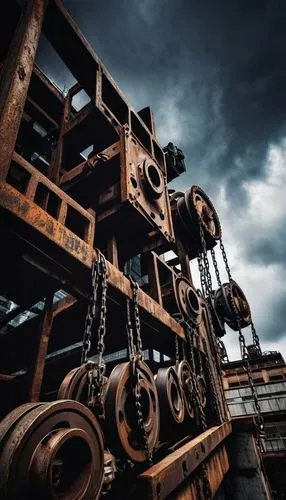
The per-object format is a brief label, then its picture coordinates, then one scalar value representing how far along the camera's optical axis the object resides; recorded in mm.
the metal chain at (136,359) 2199
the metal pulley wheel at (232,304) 7504
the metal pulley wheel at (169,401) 3152
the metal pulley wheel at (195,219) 6508
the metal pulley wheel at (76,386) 2021
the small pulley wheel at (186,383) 3673
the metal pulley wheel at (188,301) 4660
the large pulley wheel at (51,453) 1276
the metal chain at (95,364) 2026
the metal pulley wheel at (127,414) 2102
